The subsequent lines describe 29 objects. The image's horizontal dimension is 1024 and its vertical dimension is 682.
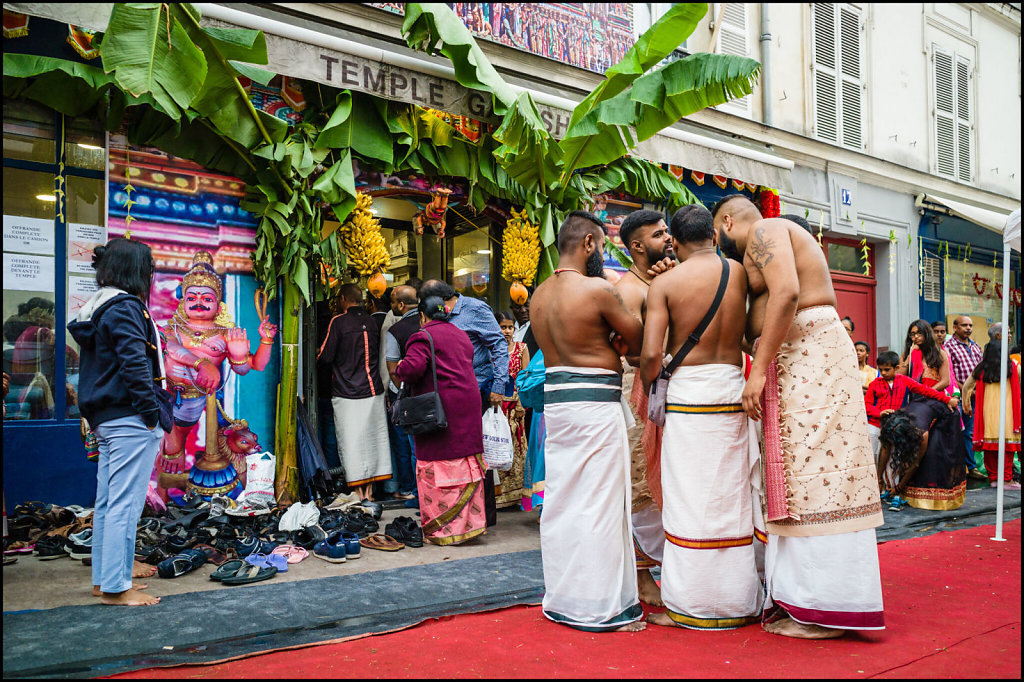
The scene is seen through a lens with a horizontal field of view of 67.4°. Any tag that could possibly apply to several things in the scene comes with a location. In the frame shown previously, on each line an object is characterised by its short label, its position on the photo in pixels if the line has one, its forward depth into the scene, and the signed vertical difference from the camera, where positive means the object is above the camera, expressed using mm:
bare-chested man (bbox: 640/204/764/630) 3609 -496
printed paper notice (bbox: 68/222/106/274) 6035 +888
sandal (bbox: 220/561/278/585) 4566 -1328
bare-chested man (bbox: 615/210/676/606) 4246 -202
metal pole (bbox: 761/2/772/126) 11070 +4135
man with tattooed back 3457 -456
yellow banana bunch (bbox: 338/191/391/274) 6988 +1042
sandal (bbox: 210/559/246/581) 4582 -1302
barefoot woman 4027 -327
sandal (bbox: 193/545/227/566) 4915 -1291
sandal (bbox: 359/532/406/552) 5496 -1364
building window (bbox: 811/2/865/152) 11812 +4394
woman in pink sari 5676 -665
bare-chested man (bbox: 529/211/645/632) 3670 -541
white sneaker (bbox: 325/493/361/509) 6555 -1274
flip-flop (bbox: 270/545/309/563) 5102 -1328
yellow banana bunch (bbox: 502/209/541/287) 7977 +1084
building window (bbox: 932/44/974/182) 13656 +4321
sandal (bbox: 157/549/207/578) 4602 -1273
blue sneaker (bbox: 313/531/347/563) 5141 -1319
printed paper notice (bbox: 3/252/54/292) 5809 +638
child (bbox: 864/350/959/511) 7629 -413
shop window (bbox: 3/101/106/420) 5812 +820
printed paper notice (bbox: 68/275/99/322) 6004 +496
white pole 5770 -228
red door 12008 +1075
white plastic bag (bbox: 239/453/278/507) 6105 -1003
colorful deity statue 6344 -104
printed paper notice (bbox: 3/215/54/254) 5816 +926
